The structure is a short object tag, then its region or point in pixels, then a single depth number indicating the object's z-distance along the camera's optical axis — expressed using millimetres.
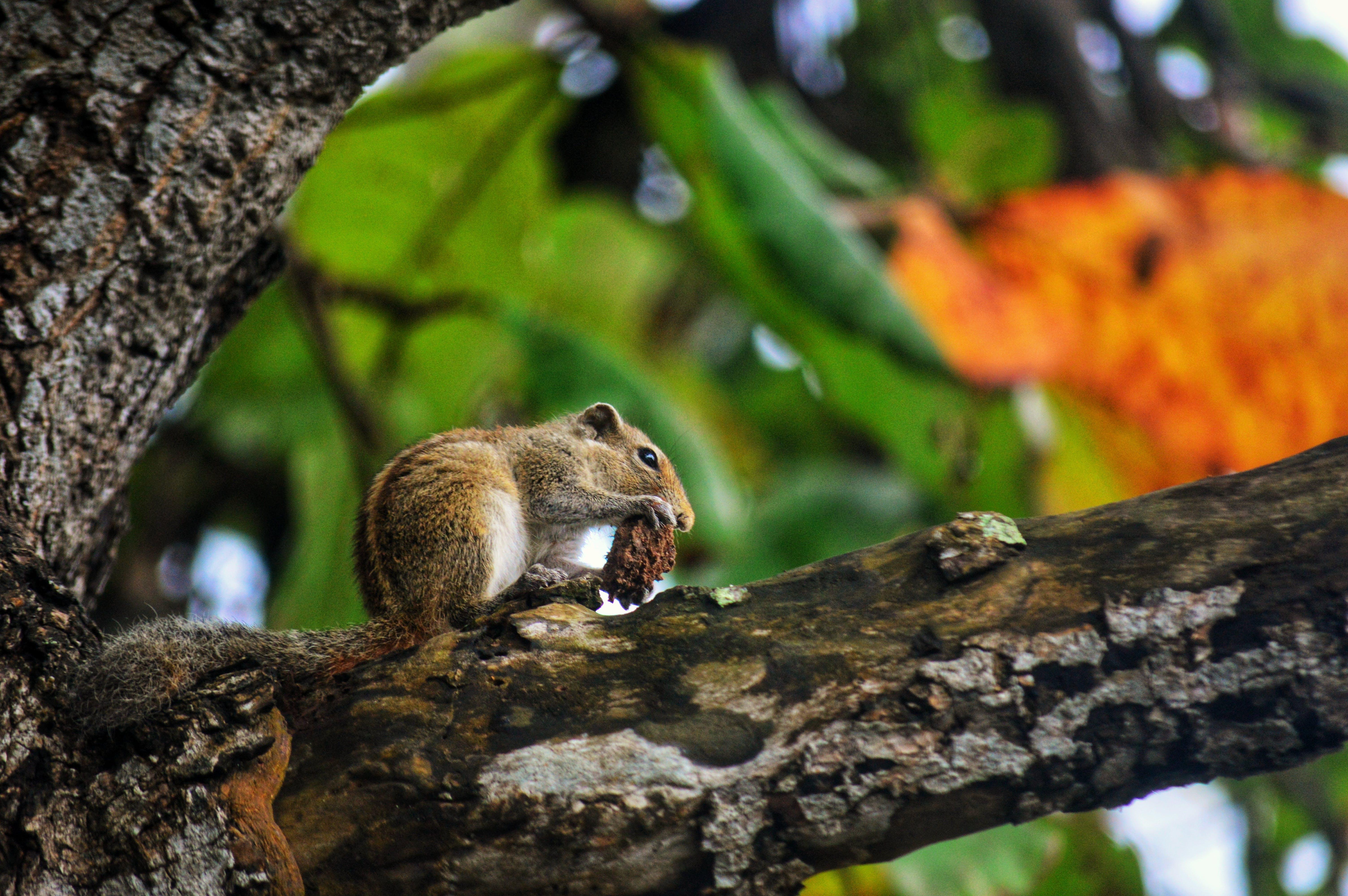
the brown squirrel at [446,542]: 4781
